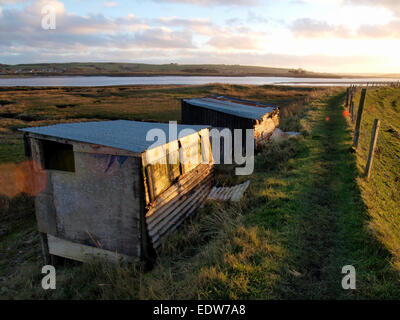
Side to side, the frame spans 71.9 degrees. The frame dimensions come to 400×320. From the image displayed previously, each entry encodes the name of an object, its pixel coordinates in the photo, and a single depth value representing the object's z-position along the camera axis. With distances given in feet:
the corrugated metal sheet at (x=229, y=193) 30.08
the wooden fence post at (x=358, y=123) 40.39
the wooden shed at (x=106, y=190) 21.97
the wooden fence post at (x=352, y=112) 65.38
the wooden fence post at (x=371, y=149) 30.32
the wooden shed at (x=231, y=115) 50.24
